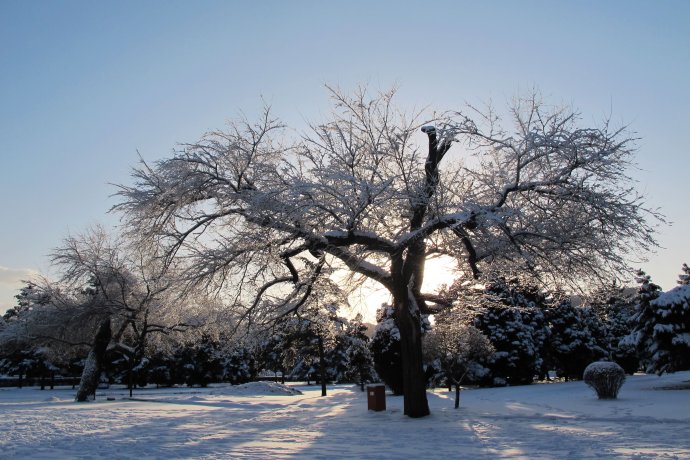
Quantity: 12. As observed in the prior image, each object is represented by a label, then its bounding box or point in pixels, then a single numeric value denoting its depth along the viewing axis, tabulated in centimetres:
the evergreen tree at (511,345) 3781
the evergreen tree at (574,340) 4172
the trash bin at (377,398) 1735
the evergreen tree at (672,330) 2420
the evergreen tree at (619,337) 4372
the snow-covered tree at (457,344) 2006
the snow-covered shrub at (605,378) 1952
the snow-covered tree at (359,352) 3884
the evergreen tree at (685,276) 3248
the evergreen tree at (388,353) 2830
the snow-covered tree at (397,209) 1338
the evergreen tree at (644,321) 2578
